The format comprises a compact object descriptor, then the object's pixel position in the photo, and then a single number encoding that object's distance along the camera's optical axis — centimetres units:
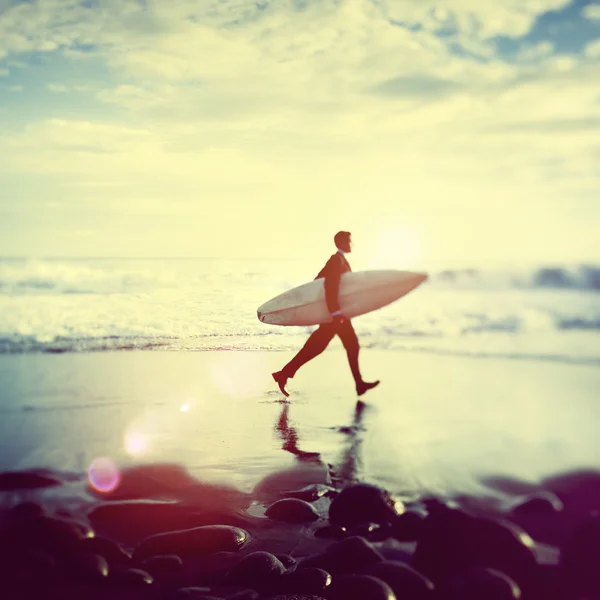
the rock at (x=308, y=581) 345
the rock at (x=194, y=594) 329
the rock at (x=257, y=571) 346
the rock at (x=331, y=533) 400
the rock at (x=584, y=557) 355
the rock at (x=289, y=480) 461
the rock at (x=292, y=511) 420
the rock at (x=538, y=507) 432
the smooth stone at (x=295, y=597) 329
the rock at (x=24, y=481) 466
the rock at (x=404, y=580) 339
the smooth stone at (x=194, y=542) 385
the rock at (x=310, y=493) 448
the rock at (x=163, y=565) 369
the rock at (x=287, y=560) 367
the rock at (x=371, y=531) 396
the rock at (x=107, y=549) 377
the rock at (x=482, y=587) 334
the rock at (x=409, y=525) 397
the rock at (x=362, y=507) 412
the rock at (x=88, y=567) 359
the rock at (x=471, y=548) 366
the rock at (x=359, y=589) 332
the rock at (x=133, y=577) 357
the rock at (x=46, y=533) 385
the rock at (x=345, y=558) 358
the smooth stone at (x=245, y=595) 333
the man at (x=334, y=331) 647
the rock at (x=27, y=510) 416
